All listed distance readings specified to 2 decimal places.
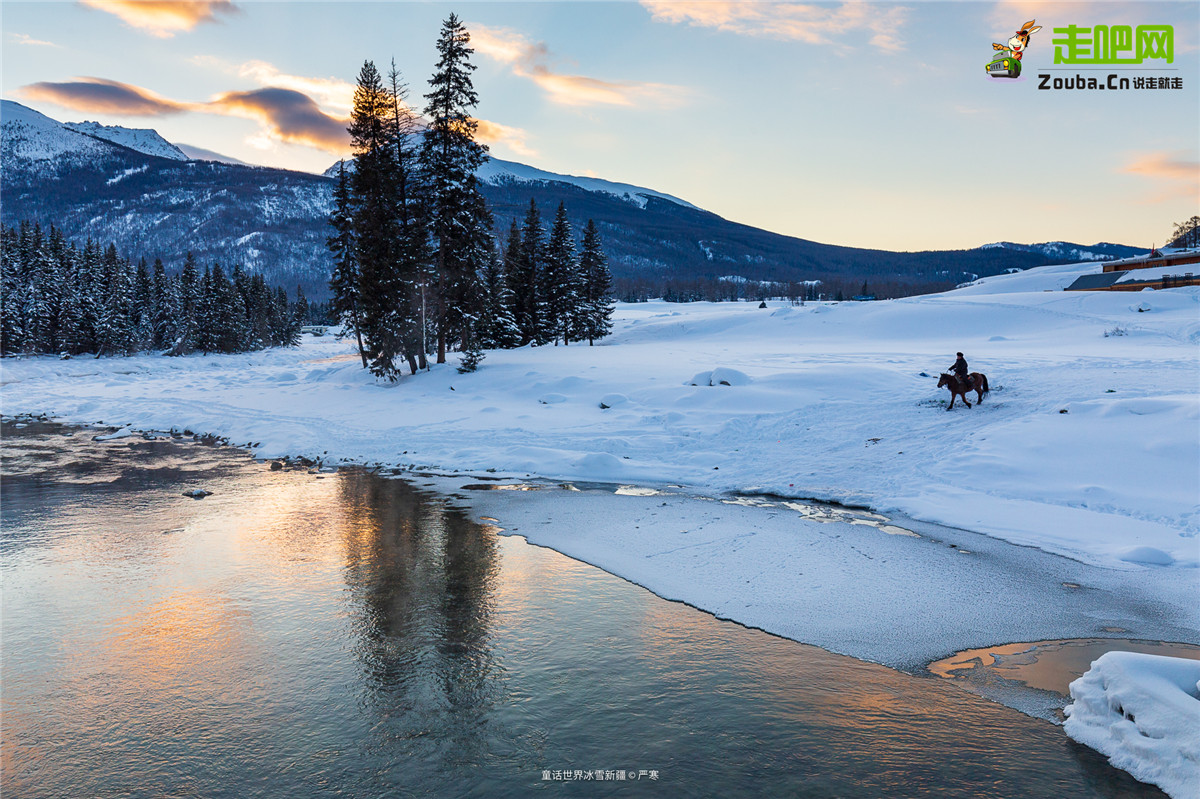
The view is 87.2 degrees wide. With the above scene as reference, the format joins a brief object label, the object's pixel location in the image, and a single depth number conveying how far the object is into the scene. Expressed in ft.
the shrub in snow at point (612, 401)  76.95
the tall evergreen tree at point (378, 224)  104.22
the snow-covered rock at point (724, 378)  78.10
